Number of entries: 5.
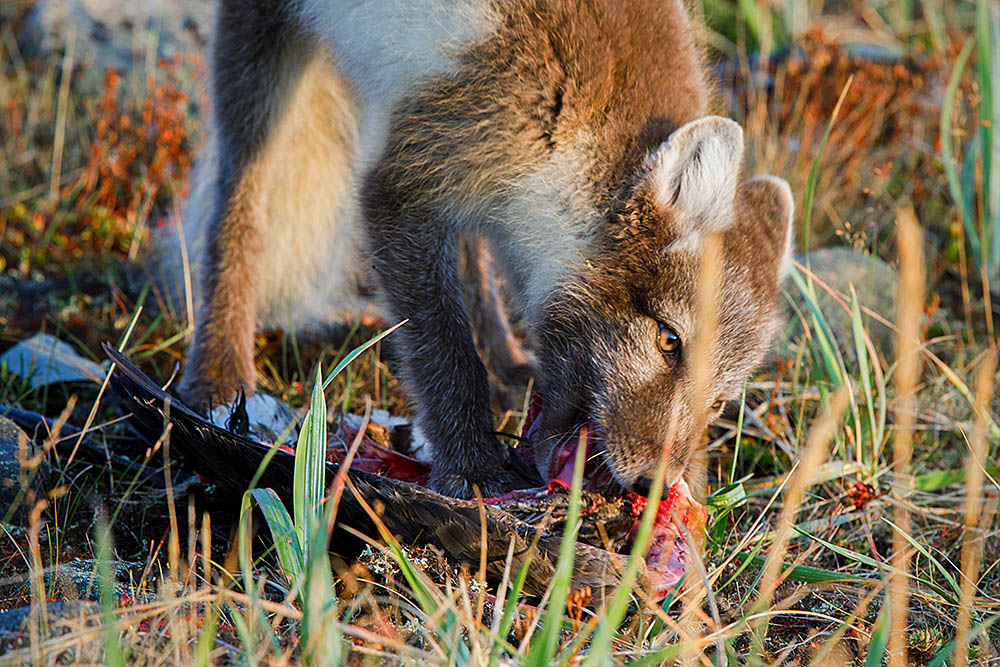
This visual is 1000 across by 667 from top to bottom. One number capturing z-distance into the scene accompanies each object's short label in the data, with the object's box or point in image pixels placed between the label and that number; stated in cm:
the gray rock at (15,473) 492
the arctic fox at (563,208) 533
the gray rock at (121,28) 1104
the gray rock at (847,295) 782
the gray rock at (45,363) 659
